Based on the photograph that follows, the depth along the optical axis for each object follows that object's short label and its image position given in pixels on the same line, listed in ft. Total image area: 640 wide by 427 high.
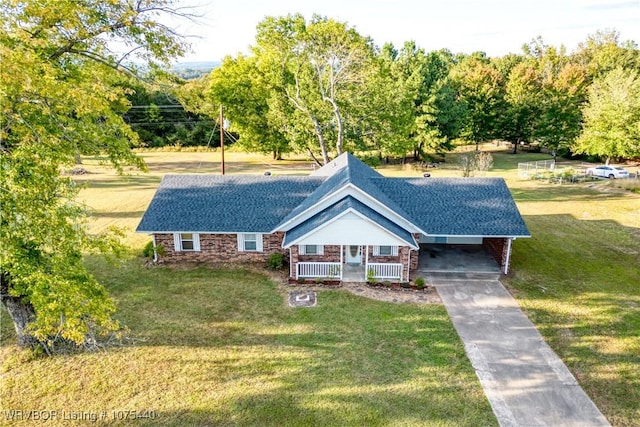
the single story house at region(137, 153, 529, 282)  59.82
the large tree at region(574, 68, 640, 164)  122.11
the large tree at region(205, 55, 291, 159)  149.79
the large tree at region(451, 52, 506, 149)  183.11
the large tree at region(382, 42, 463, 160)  149.79
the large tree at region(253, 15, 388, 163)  101.09
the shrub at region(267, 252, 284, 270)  64.90
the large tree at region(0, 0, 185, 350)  32.01
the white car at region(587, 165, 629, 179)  131.44
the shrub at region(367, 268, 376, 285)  60.54
